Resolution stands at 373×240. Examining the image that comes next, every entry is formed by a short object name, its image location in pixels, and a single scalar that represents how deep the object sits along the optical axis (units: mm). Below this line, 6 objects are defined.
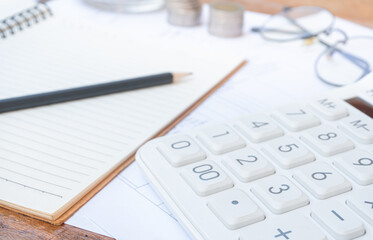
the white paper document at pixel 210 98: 334
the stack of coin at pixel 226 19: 653
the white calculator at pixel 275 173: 298
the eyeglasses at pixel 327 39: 566
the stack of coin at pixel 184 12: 689
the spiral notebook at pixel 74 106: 363
